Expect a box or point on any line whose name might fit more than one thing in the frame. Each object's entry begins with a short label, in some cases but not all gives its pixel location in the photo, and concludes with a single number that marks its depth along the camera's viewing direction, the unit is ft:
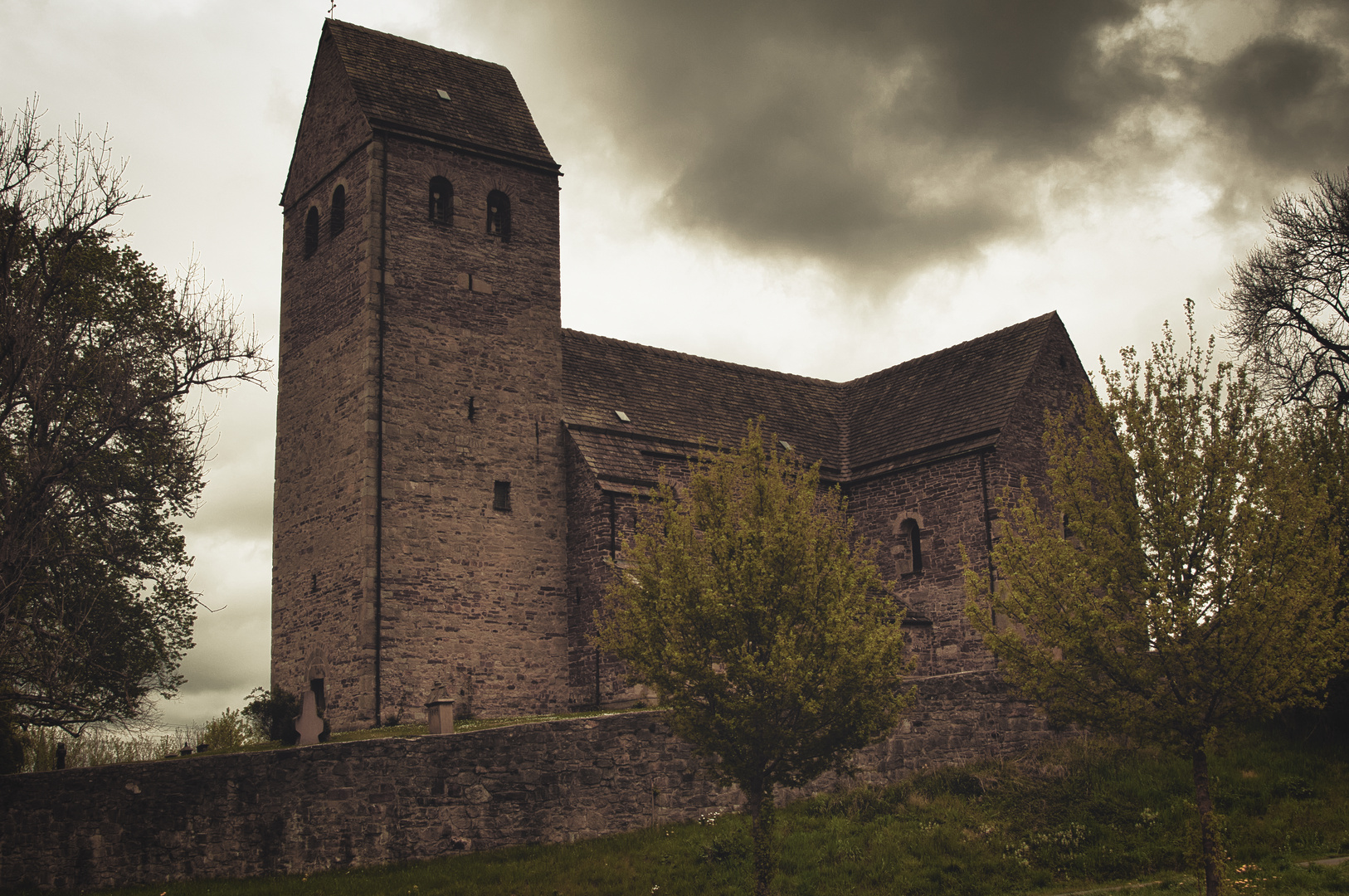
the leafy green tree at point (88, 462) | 59.36
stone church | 84.12
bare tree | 91.86
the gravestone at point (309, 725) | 64.85
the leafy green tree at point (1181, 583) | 50.72
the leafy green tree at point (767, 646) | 54.90
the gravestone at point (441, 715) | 66.74
